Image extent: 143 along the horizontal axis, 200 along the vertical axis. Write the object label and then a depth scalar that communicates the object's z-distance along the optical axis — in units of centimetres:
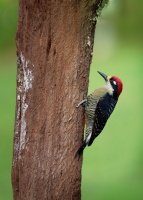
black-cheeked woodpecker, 1077
